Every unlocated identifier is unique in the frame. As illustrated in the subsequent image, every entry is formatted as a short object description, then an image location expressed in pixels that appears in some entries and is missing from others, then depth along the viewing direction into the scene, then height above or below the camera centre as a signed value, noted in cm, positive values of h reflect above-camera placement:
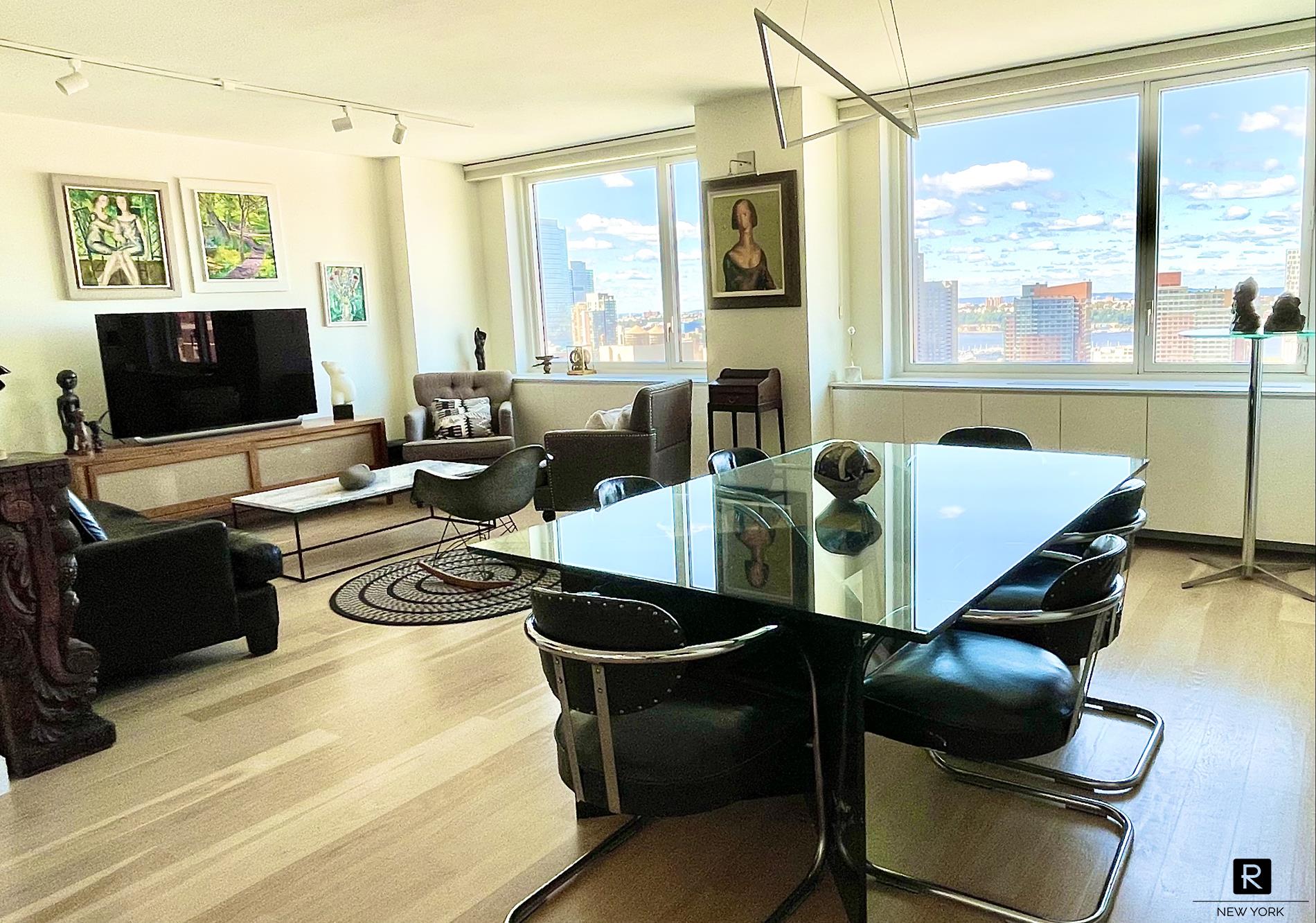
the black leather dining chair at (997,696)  195 -83
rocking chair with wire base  457 -77
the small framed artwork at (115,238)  547 +70
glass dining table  189 -56
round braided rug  425 -123
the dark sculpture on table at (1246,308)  399 -8
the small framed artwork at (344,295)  676 +35
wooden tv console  535 -71
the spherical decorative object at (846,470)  271 -46
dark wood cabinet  281 -82
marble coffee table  476 -79
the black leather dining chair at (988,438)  377 -55
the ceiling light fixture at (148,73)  407 +133
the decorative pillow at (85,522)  341 -60
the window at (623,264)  676 +46
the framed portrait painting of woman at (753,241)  545 +45
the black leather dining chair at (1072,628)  223 -85
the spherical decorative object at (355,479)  497 -72
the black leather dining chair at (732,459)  369 -56
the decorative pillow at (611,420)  562 -56
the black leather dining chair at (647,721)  180 -84
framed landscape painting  603 +73
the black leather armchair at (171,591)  326 -87
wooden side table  538 -43
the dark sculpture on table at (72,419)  534 -34
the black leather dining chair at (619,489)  308 -55
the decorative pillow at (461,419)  673 -60
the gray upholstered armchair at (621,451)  541 -73
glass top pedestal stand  415 -98
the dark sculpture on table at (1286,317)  393 -13
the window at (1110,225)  462 +39
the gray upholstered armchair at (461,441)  648 -59
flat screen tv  560 -12
